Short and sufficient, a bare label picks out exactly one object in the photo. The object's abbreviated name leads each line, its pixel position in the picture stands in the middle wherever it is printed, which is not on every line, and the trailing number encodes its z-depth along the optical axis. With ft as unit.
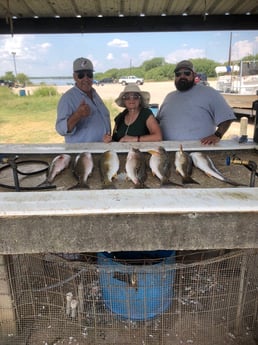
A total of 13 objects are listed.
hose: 7.44
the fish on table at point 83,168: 7.88
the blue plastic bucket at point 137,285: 9.13
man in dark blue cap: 14.16
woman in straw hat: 13.64
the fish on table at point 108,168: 7.96
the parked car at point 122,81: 202.41
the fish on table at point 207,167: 8.03
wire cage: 9.34
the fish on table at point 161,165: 8.04
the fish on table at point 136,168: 7.91
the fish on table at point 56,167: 8.16
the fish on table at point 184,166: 8.15
